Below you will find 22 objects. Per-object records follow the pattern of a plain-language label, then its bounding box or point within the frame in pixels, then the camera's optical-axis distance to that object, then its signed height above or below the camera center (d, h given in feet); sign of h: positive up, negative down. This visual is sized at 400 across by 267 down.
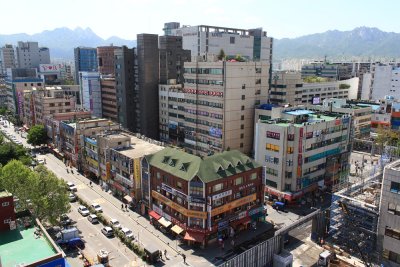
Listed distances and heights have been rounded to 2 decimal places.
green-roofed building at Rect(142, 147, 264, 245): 186.91 -72.18
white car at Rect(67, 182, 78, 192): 267.59 -96.25
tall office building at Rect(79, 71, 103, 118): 499.51 -36.56
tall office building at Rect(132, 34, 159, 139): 383.65 -21.17
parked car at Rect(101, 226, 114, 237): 202.05 -98.28
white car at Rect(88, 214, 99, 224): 217.56 -97.62
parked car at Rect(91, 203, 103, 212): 233.86 -97.98
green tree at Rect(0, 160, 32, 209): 190.29 -66.60
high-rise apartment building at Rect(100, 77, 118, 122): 469.57 -45.53
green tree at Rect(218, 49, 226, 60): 361.06 +11.04
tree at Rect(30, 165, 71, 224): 189.16 -74.15
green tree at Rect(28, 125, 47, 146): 382.83 -78.29
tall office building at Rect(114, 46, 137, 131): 404.57 -17.76
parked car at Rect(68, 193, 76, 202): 249.84 -96.40
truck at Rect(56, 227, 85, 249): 188.44 -96.46
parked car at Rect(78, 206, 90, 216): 228.65 -97.72
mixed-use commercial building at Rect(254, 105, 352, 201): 239.91 -61.62
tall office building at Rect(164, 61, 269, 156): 306.14 -32.93
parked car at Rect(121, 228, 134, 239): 196.93 -97.62
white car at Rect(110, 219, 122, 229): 209.31 -97.79
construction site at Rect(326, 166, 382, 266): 157.58 -73.58
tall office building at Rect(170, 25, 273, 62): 644.69 +53.49
